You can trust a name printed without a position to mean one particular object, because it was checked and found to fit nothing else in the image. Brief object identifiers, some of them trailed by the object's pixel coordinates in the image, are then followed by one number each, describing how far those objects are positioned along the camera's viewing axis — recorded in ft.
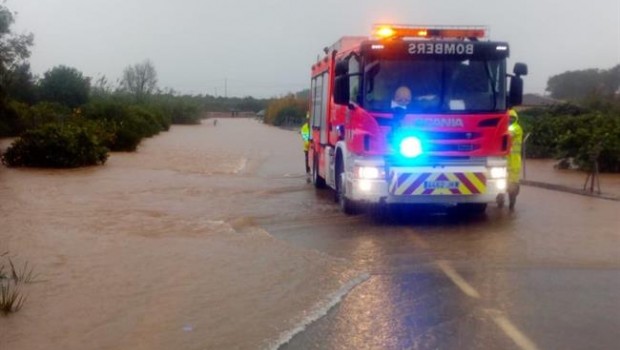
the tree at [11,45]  135.03
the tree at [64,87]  189.88
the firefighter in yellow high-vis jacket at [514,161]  47.83
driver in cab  42.19
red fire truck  42.14
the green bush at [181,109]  270.26
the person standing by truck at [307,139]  70.23
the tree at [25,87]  175.36
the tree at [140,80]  286.70
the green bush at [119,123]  114.62
